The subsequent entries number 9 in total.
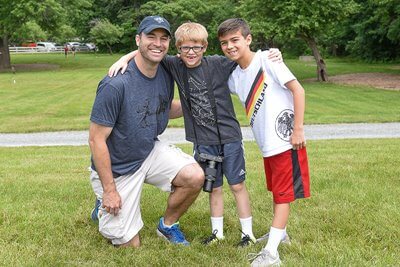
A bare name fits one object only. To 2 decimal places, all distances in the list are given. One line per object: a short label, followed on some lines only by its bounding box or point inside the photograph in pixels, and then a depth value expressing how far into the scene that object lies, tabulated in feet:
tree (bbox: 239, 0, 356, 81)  75.36
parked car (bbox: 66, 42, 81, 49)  202.00
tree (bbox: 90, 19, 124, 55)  170.71
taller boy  11.44
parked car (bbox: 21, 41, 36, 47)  229.84
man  12.11
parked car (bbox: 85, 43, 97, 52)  199.72
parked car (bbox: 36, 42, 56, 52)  208.54
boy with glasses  12.62
